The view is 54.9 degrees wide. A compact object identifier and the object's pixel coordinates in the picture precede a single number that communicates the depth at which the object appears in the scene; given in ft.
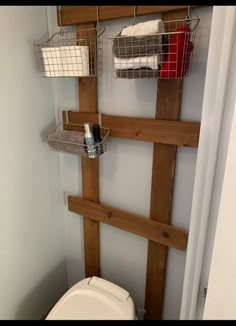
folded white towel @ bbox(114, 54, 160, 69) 2.03
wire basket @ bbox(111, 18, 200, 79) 1.95
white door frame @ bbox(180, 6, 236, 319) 1.19
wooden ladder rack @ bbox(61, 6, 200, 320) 2.00
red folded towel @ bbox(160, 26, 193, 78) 1.94
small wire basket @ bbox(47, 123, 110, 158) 2.73
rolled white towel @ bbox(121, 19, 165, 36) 1.92
